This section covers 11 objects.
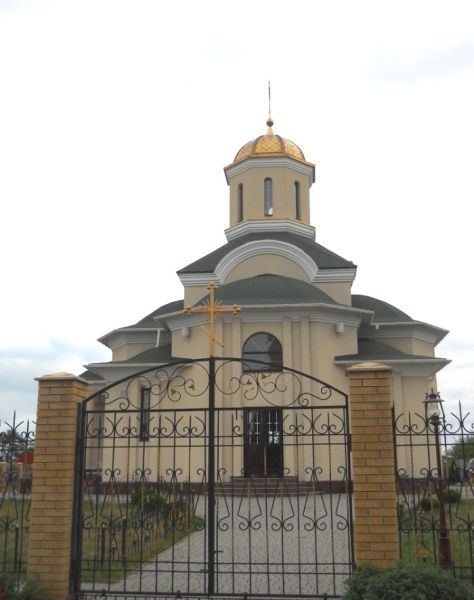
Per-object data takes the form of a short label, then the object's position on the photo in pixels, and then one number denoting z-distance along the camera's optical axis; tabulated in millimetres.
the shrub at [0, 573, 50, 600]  5294
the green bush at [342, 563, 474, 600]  4762
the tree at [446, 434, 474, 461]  5633
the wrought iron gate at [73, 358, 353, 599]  5930
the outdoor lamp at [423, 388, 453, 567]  6562
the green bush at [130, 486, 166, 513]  9477
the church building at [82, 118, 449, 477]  17078
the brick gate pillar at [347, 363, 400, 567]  5477
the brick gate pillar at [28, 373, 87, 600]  5734
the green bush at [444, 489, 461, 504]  12922
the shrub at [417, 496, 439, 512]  11655
